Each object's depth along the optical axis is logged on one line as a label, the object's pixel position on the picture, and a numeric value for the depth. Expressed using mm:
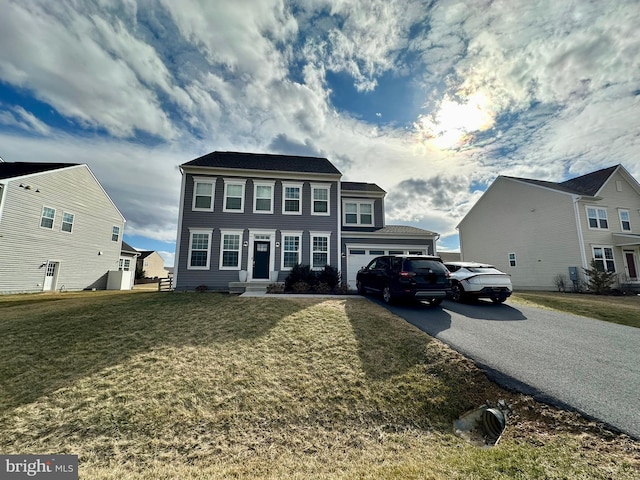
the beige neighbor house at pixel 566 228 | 17875
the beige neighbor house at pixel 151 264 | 36938
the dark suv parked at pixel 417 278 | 8762
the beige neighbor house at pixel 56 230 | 15555
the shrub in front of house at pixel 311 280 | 12568
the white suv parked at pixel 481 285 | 10023
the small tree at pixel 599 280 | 15417
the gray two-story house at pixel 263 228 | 14695
